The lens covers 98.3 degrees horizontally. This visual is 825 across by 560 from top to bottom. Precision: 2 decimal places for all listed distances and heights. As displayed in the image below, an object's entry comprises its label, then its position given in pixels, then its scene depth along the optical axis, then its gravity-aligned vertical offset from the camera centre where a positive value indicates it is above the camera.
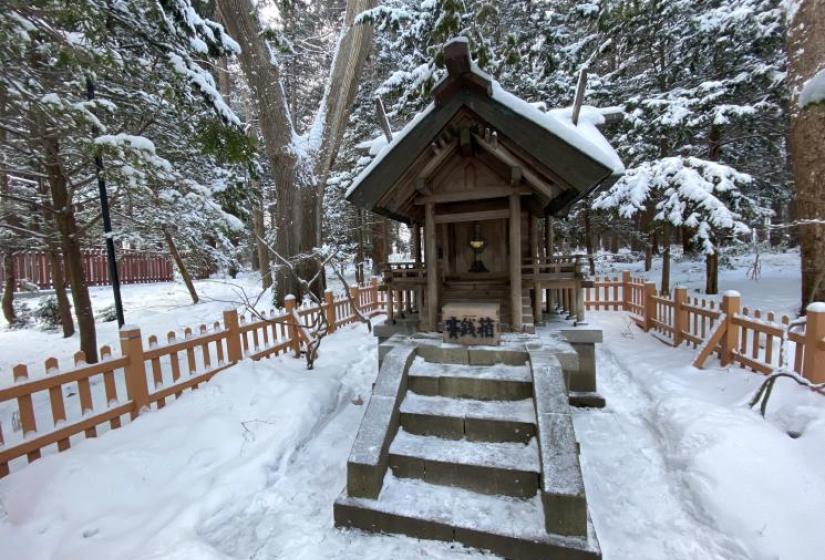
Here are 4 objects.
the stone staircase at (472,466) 2.54 -1.71
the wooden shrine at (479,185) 3.94 +0.90
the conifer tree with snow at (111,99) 3.52 +2.24
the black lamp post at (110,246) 4.90 +0.39
